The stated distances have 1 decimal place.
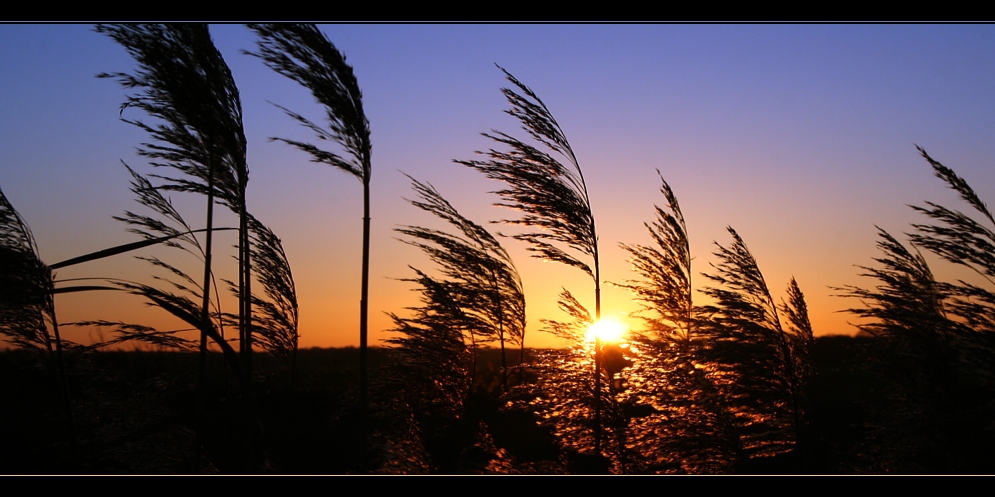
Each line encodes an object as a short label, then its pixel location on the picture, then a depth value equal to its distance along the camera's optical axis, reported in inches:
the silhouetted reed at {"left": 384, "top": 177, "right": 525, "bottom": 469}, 195.3
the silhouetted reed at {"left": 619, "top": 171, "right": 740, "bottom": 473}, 178.7
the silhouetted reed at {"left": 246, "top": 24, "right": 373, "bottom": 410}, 153.6
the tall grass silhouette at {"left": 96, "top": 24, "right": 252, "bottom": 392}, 166.6
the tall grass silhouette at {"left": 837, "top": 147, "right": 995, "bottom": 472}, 169.6
